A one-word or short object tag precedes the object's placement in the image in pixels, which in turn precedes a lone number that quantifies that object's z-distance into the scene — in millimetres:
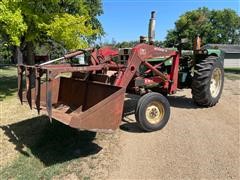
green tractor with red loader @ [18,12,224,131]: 2850
